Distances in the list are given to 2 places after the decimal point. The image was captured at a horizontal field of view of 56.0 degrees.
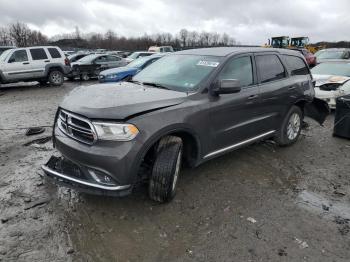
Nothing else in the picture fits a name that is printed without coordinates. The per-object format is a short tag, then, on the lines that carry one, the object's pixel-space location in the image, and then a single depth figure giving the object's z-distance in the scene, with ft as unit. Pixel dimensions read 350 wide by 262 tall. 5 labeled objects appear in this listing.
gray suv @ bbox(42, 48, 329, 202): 11.10
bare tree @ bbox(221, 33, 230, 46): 323.53
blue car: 39.32
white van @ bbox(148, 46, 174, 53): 98.68
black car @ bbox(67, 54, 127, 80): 57.67
